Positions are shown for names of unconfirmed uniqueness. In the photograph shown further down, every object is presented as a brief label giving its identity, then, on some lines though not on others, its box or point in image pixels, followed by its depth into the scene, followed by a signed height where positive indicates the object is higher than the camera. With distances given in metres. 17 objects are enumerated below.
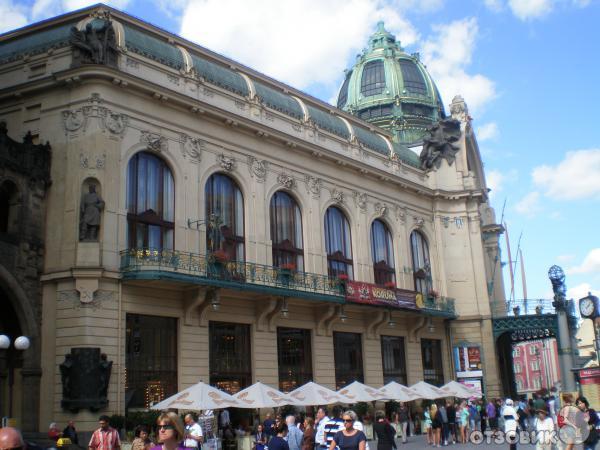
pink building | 114.81 +4.63
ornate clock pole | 47.88 +3.74
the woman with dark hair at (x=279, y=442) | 14.50 -0.65
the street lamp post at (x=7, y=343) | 21.64 +2.13
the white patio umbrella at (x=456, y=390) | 36.50 +0.45
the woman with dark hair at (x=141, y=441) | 17.27 -0.65
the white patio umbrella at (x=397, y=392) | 32.72 +0.41
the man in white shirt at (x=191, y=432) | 13.25 -0.46
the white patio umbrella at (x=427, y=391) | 34.68 +0.44
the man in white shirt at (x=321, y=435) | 17.12 -0.69
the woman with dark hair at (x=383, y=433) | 18.52 -0.75
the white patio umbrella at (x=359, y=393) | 29.84 +0.42
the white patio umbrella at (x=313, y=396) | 27.38 +0.34
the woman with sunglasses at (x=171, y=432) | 7.41 -0.19
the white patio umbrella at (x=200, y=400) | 24.41 +0.35
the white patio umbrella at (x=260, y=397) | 25.52 +0.35
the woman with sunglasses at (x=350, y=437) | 12.10 -0.51
